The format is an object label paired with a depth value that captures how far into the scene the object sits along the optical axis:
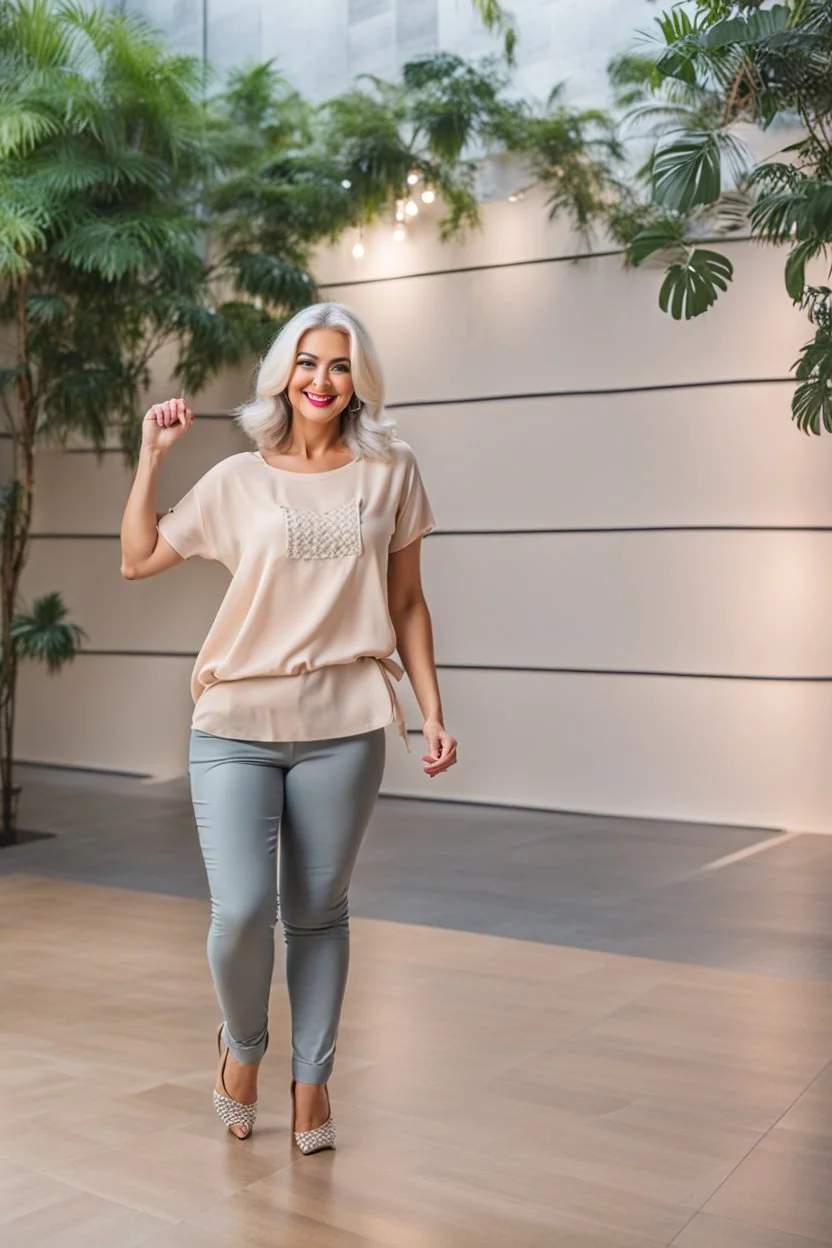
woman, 2.32
